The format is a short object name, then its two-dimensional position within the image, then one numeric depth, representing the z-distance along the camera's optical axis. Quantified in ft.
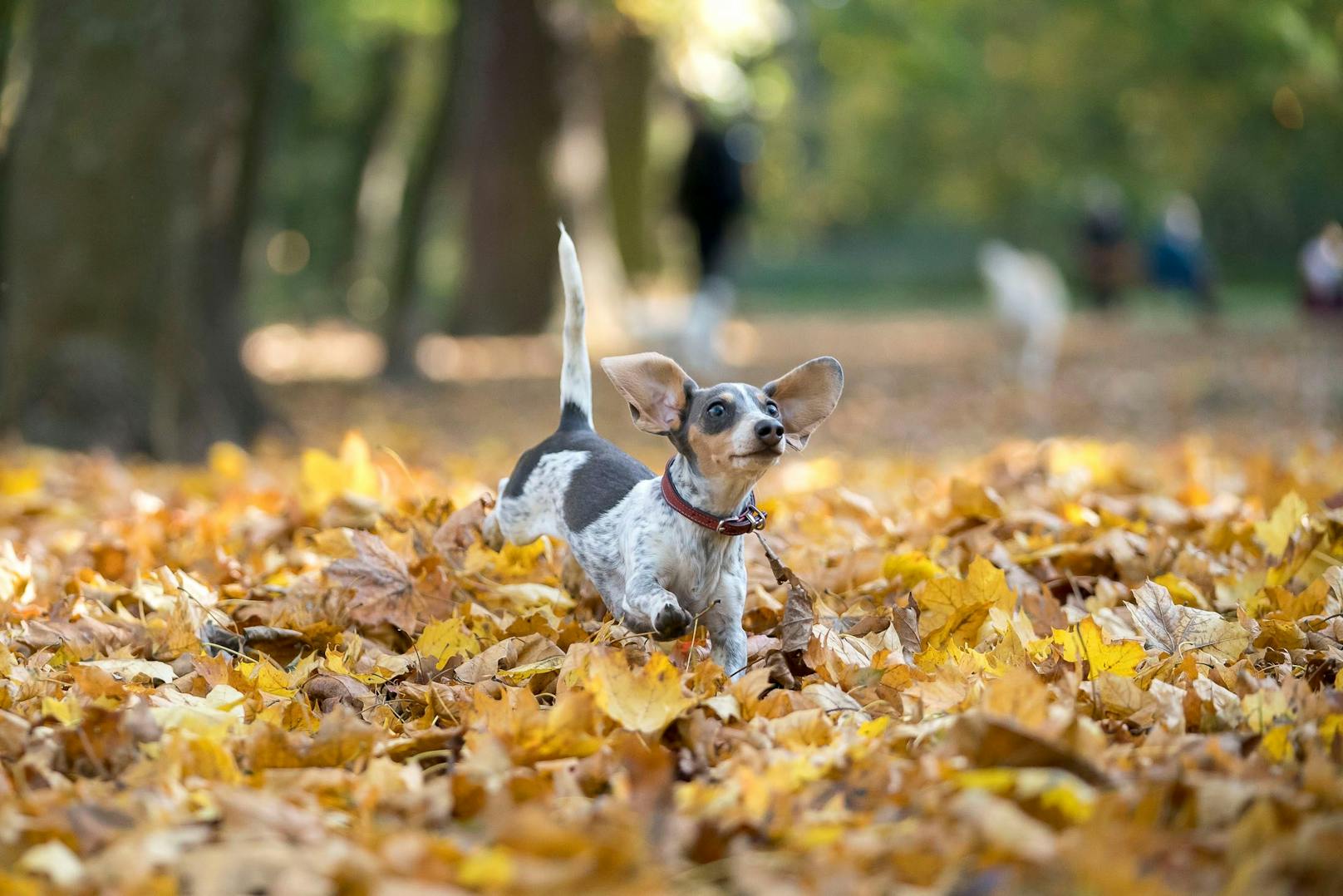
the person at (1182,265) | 149.69
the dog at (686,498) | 20.16
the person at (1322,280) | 82.53
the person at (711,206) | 94.89
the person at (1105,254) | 173.58
